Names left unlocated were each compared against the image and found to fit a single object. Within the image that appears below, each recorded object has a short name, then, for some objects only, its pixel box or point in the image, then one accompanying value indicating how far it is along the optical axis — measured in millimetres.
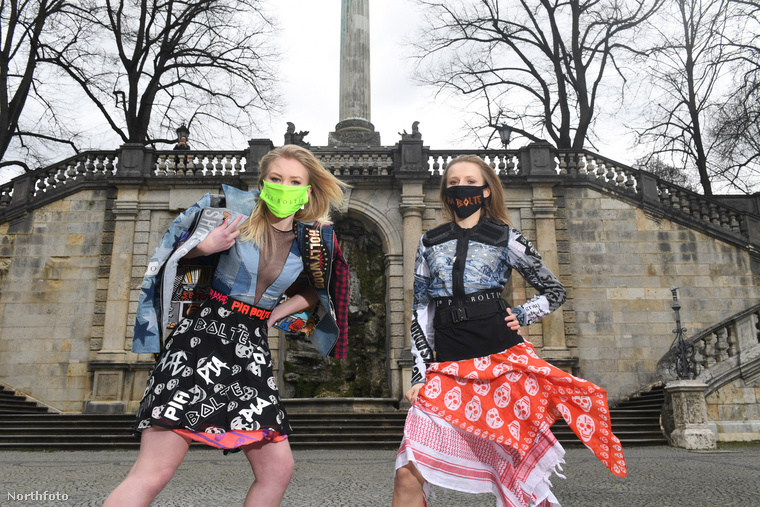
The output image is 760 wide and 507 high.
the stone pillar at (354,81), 18906
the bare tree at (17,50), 16750
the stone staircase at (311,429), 10820
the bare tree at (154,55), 19188
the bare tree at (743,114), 16453
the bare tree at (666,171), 23983
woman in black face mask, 2643
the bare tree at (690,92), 19750
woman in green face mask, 2178
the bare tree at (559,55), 20109
